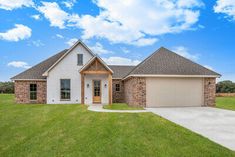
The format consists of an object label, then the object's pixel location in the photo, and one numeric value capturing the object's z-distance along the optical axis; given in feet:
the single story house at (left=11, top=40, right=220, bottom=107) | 44.04
